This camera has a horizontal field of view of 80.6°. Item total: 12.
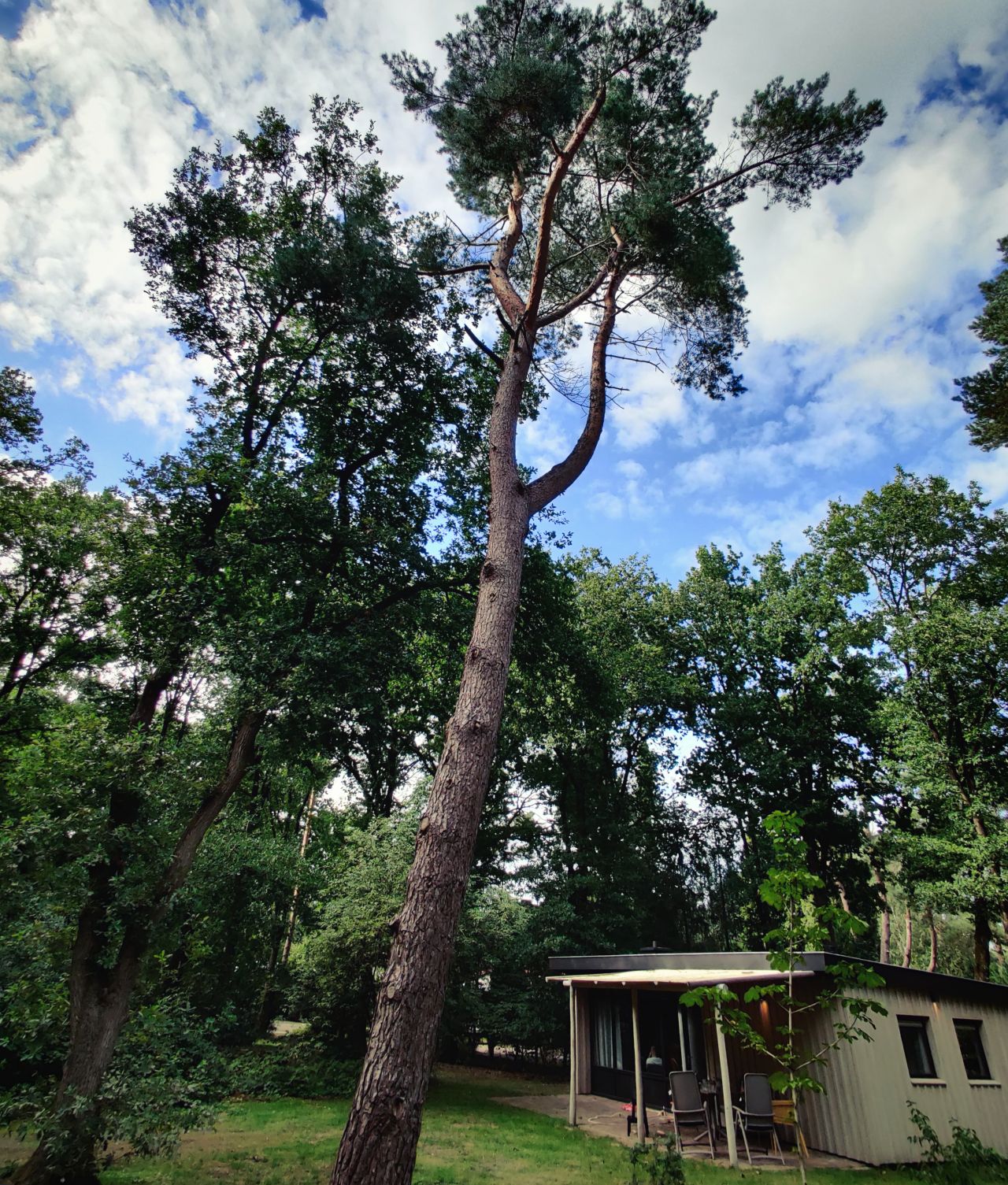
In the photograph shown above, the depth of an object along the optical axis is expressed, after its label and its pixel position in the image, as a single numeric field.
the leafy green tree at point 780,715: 18.61
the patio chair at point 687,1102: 8.88
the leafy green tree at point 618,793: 18.41
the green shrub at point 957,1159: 7.26
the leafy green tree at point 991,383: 10.02
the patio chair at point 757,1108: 8.20
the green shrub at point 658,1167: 4.98
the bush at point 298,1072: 12.11
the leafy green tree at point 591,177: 6.25
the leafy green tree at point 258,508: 6.92
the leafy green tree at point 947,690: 14.08
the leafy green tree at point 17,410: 12.62
